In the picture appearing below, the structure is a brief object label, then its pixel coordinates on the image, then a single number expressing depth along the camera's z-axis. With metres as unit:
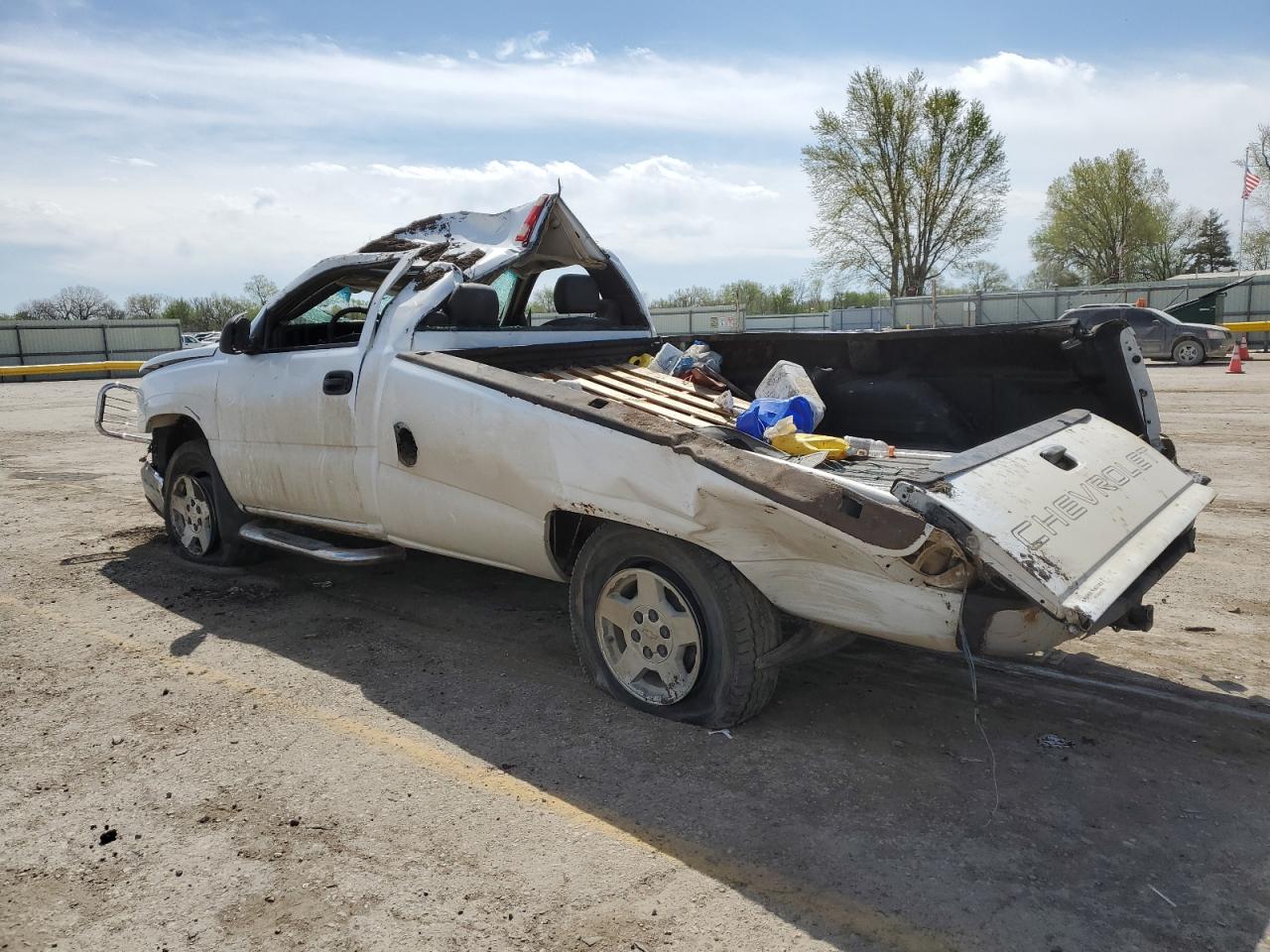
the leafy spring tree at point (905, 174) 41.72
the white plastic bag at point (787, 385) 4.55
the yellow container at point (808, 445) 3.85
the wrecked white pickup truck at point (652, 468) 3.01
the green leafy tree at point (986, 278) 44.19
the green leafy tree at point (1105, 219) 47.78
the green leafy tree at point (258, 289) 43.55
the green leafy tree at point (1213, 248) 55.50
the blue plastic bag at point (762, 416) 4.03
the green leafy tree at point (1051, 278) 50.44
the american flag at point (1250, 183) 40.97
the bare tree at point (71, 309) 52.28
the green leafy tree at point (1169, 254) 48.84
